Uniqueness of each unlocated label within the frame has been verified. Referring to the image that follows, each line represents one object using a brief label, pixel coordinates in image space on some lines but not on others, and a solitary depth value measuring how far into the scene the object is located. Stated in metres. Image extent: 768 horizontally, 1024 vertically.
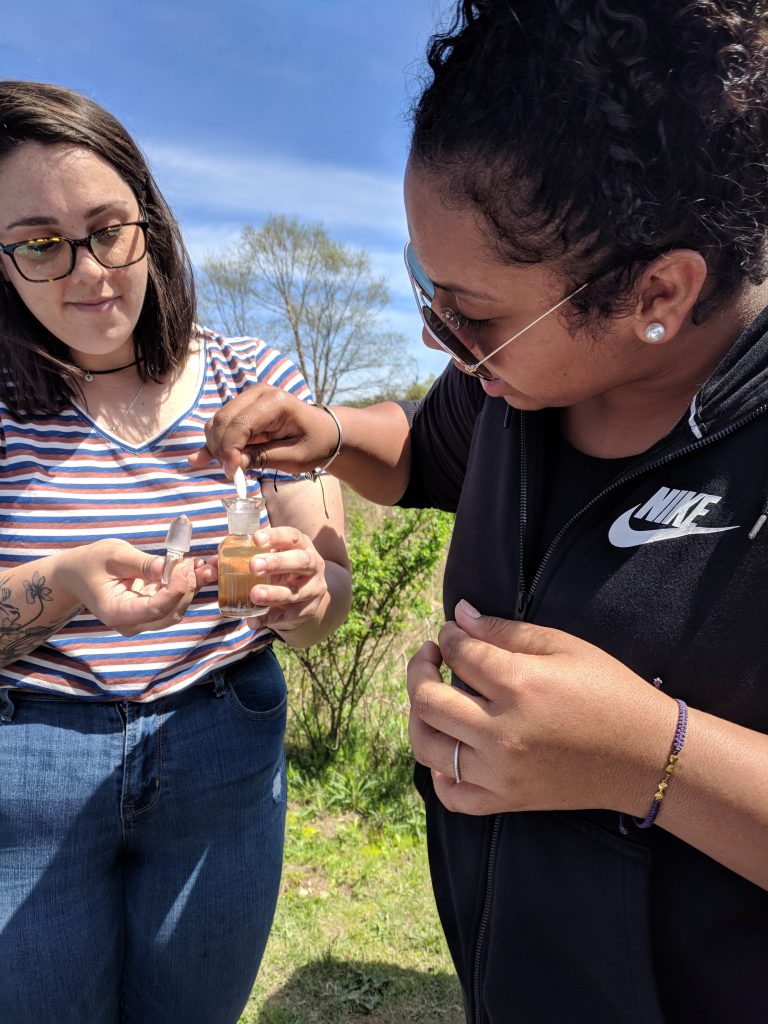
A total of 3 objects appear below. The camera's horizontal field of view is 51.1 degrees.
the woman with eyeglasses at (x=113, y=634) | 0.65
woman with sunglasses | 0.42
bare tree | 20.40
